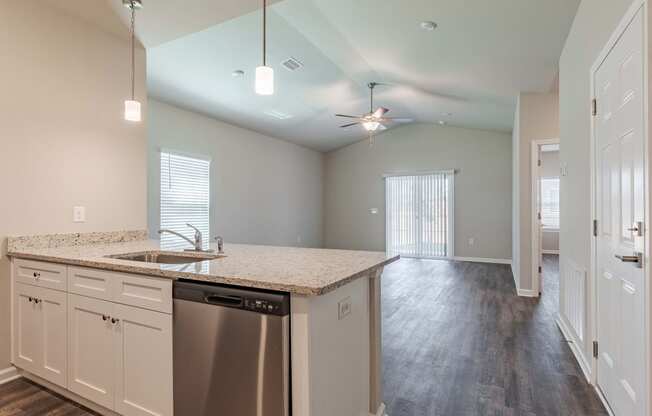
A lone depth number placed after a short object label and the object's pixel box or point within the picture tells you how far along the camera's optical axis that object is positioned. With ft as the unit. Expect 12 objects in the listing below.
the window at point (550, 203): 30.58
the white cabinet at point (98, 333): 5.70
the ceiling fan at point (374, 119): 18.05
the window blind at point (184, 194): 17.78
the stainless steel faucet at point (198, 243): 7.96
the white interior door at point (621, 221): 5.34
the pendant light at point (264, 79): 6.52
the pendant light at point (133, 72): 7.97
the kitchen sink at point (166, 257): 7.41
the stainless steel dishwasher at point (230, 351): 4.57
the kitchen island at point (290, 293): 4.56
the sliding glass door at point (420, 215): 27.78
